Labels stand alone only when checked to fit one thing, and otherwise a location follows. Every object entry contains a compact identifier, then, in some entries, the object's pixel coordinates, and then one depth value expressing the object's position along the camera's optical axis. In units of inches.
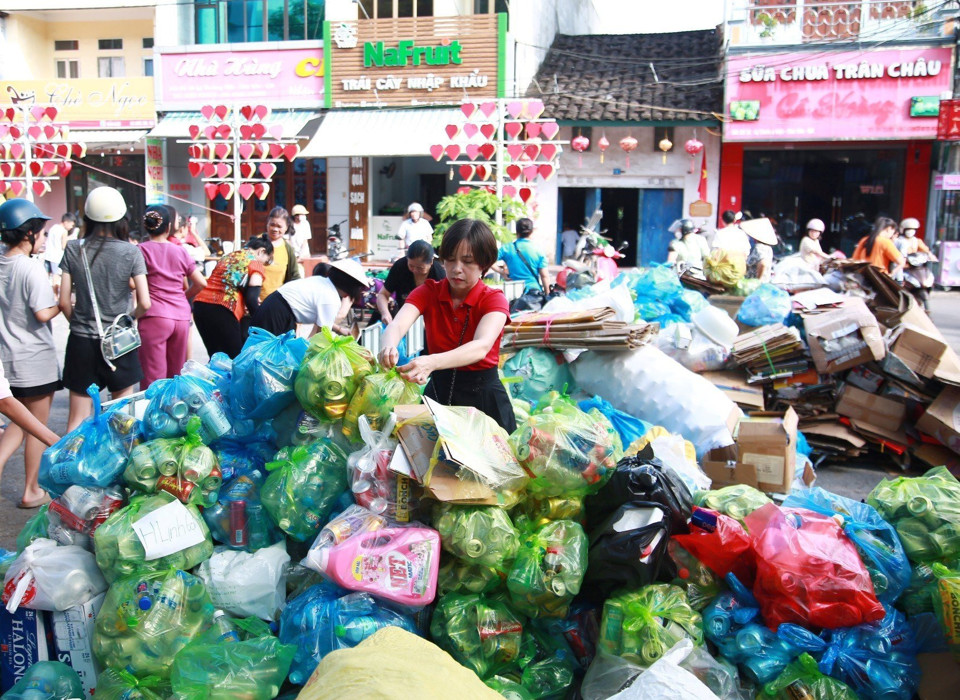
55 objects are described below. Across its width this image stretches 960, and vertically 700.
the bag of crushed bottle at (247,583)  120.8
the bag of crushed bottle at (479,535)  112.2
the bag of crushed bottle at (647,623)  108.3
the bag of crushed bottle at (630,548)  112.7
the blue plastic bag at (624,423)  183.3
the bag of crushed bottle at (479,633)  112.1
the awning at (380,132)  708.0
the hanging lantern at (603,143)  681.3
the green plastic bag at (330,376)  130.3
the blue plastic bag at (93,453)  127.6
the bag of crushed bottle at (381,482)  118.3
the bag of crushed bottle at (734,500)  126.6
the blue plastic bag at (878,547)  115.0
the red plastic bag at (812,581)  110.5
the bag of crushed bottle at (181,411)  132.6
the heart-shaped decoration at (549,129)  443.9
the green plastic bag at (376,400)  131.2
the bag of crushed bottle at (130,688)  108.5
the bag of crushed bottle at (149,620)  110.9
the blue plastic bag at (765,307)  258.8
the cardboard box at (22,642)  118.3
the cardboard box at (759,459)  179.3
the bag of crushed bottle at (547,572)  112.0
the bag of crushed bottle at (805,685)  106.8
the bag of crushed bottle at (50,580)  116.3
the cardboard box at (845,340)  230.8
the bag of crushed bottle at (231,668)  102.7
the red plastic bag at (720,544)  117.2
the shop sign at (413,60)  732.0
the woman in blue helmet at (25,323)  181.8
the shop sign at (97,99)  813.2
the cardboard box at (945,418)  218.7
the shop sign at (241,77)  773.9
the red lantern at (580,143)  666.8
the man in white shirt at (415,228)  528.4
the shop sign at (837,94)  640.4
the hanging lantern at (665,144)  677.3
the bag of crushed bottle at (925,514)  117.6
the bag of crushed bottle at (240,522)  129.7
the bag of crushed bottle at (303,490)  125.3
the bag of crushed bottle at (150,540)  116.8
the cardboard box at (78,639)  117.9
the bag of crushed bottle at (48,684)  110.0
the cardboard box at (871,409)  233.6
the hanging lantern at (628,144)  661.9
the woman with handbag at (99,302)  192.7
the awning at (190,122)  761.6
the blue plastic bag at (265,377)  136.8
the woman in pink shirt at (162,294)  210.4
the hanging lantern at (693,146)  669.9
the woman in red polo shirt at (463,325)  125.4
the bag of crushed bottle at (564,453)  118.4
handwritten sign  116.1
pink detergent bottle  110.4
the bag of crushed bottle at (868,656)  108.3
